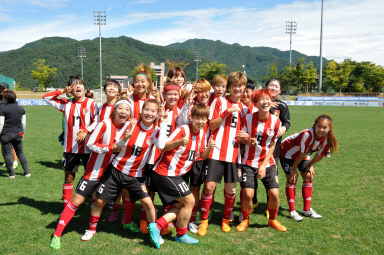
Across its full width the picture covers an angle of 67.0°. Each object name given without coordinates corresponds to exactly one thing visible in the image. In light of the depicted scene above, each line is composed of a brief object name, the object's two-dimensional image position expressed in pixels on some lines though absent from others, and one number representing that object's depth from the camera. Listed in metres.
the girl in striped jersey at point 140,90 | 4.22
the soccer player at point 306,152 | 4.54
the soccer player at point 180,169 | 3.64
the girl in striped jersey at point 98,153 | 3.64
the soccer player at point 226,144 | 4.04
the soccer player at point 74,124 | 4.52
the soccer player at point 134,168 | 3.68
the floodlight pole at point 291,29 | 64.19
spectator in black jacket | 6.43
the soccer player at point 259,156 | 4.11
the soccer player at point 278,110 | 4.62
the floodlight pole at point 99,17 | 43.68
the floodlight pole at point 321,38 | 46.61
